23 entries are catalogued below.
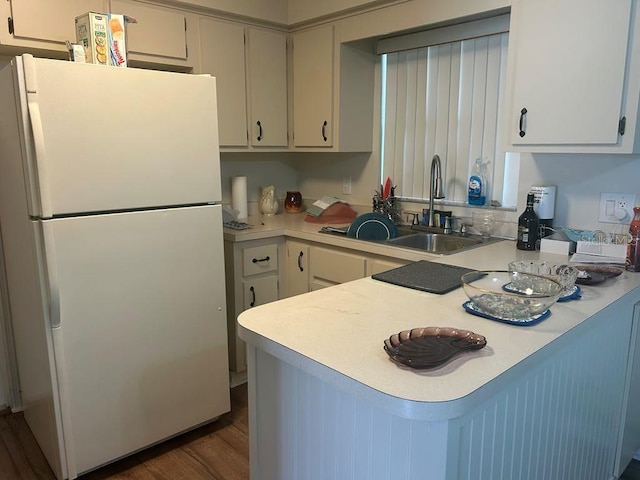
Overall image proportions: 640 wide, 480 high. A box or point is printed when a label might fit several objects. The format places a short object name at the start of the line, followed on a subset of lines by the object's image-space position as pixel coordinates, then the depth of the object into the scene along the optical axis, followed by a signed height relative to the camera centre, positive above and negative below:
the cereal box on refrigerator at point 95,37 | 1.87 +0.44
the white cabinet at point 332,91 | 2.92 +0.37
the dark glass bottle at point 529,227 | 2.13 -0.32
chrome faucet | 2.65 -0.16
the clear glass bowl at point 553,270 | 1.49 -0.39
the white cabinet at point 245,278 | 2.71 -0.69
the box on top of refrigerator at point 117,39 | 1.91 +0.44
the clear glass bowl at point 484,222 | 2.49 -0.35
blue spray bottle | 2.58 -0.18
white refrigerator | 1.75 -0.39
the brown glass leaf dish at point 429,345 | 1.04 -0.42
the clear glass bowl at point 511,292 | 1.31 -0.41
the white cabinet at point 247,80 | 2.80 +0.43
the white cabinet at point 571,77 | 1.75 +0.28
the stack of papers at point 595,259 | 1.85 -0.40
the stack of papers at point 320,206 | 3.07 -0.33
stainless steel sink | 2.51 -0.46
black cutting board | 1.60 -0.42
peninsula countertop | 0.95 -0.44
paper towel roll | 3.18 -0.27
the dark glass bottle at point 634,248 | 1.77 -0.34
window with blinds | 2.51 +0.25
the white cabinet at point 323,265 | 2.46 -0.59
